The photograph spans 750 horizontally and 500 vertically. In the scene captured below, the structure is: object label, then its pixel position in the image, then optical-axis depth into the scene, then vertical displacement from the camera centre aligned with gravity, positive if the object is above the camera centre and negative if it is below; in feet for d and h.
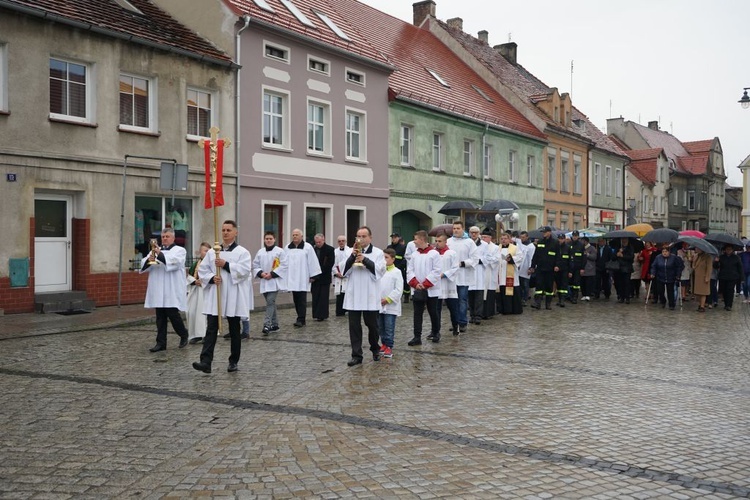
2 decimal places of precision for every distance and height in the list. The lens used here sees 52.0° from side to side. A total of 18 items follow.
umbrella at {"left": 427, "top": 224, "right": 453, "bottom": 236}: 70.08 +1.59
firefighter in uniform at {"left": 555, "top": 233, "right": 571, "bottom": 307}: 64.75 -2.13
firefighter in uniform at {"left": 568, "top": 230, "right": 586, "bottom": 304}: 69.51 -1.53
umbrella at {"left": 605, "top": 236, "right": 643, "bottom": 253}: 75.72 +0.35
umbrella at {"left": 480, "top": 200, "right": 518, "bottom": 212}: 82.38 +4.38
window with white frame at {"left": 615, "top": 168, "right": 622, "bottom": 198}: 165.99 +14.11
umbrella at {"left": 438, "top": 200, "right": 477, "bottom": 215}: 83.66 +4.33
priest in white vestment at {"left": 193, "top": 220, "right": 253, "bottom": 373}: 31.12 -1.78
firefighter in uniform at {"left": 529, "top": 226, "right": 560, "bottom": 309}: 63.21 -1.54
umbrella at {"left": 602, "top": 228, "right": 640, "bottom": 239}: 73.61 +1.29
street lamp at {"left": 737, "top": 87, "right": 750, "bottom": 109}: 80.18 +15.46
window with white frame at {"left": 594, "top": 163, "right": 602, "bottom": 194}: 154.40 +13.99
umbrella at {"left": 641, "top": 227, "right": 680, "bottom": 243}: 67.15 +1.02
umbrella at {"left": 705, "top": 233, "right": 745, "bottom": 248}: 65.87 +0.77
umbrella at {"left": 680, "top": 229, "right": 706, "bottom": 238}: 74.46 +1.41
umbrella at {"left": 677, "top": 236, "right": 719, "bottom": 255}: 62.54 +0.31
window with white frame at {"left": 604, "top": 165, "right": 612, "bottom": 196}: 159.43 +14.01
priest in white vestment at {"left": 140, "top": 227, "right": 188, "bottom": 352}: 37.76 -2.01
